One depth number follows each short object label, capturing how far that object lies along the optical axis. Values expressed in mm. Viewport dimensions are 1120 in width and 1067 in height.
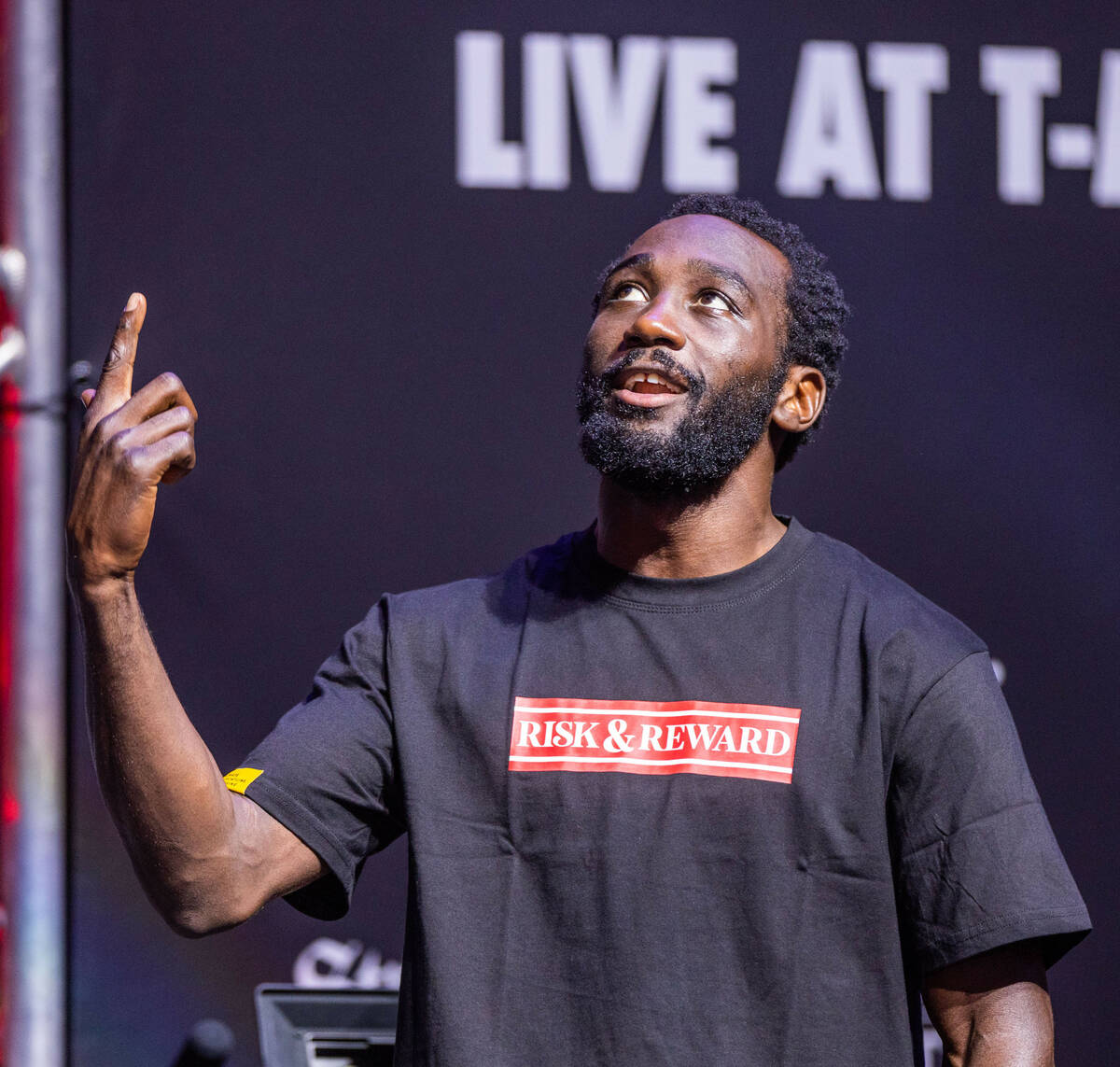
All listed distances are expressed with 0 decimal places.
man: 6149
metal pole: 6781
